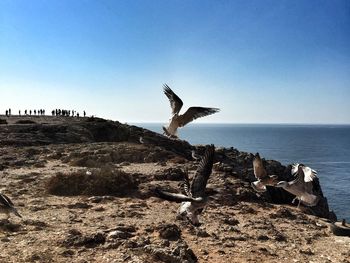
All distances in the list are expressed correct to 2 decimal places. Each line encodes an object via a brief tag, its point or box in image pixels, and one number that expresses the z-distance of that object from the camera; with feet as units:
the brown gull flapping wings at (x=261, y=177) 43.55
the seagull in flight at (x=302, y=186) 46.74
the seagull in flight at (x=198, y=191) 32.09
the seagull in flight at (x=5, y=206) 40.37
